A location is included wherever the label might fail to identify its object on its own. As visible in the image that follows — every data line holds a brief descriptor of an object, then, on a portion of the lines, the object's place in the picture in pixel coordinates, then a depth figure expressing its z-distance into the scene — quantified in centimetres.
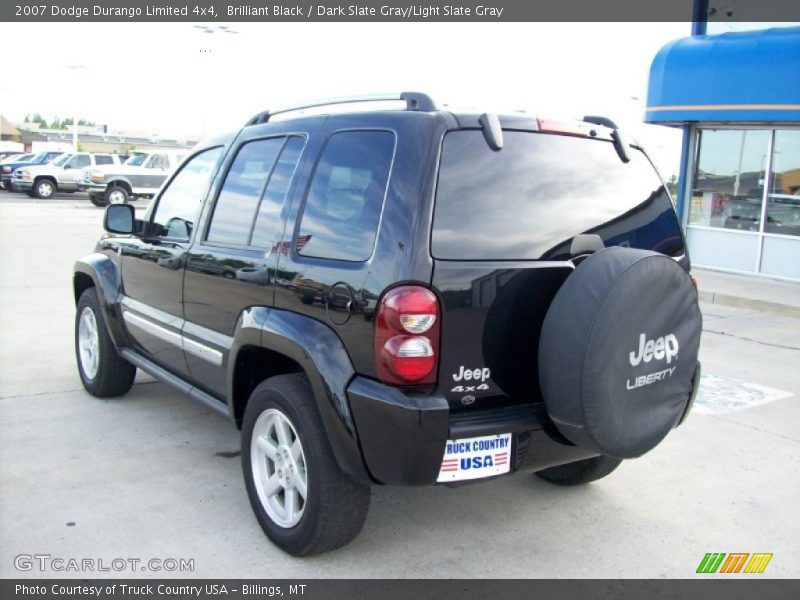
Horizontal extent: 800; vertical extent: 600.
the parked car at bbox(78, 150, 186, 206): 2738
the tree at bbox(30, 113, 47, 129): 14525
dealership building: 1180
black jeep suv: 295
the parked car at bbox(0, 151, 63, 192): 3186
